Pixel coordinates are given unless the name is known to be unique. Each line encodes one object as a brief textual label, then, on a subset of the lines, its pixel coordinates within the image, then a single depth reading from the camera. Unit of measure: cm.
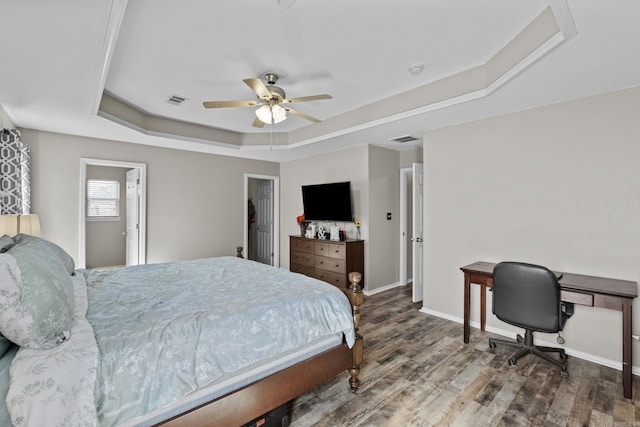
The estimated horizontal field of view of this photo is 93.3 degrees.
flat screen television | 493
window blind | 605
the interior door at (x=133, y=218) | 488
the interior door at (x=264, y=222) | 659
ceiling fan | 259
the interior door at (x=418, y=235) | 442
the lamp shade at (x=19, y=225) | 253
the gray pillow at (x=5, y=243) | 176
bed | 120
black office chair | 245
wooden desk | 224
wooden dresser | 464
